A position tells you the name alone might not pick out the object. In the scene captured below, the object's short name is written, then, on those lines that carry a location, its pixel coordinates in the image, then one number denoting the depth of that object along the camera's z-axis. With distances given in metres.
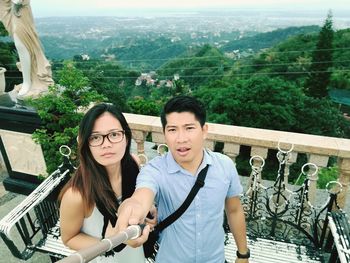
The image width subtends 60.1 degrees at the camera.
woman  1.56
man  1.46
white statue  3.28
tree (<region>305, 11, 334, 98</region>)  25.11
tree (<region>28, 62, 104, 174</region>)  2.78
